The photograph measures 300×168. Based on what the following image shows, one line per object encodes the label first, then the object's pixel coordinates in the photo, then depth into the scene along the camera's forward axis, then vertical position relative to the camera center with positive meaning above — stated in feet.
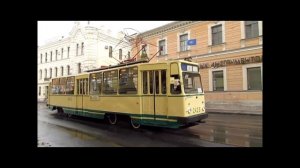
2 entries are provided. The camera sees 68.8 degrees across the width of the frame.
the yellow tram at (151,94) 27.43 -1.01
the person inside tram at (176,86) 27.35 +0.04
